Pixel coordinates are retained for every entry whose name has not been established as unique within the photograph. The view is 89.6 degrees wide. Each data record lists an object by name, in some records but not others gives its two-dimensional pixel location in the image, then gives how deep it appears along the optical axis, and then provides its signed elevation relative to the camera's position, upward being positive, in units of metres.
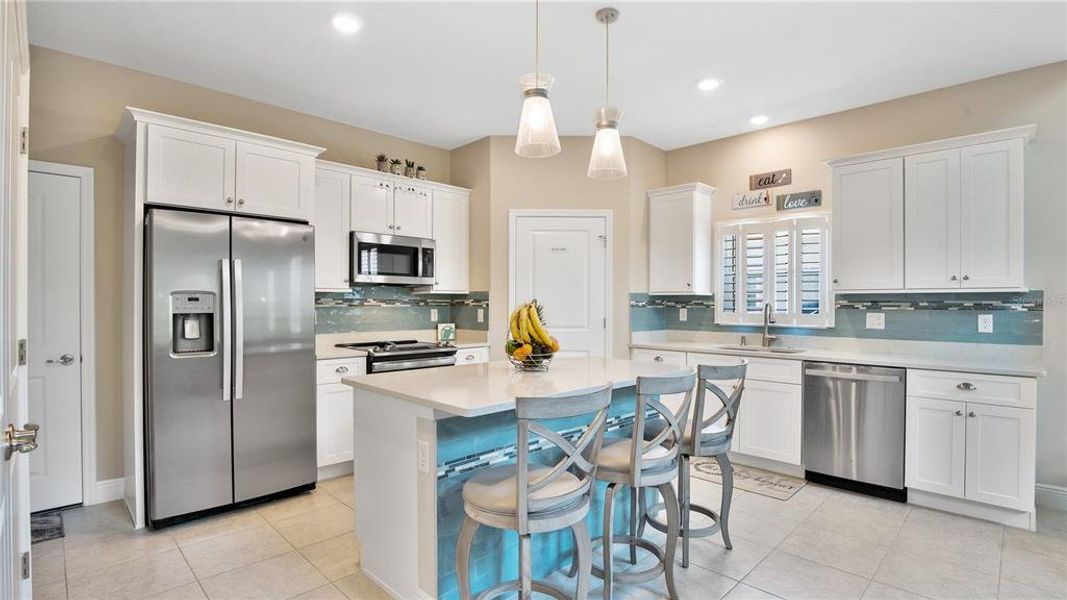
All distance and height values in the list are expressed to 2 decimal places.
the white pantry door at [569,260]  4.87 +0.34
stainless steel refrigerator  3.04 -0.39
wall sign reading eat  4.55 +1.02
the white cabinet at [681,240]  4.75 +0.52
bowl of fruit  2.66 -0.21
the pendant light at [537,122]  2.29 +0.75
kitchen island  2.10 -0.69
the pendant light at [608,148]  2.62 +0.73
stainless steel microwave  4.29 +0.32
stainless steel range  3.99 -0.44
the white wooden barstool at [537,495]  1.76 -0.69
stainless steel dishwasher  3.47 -0.88
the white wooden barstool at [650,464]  2.13 -0.69
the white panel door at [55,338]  3.21 -0.25
